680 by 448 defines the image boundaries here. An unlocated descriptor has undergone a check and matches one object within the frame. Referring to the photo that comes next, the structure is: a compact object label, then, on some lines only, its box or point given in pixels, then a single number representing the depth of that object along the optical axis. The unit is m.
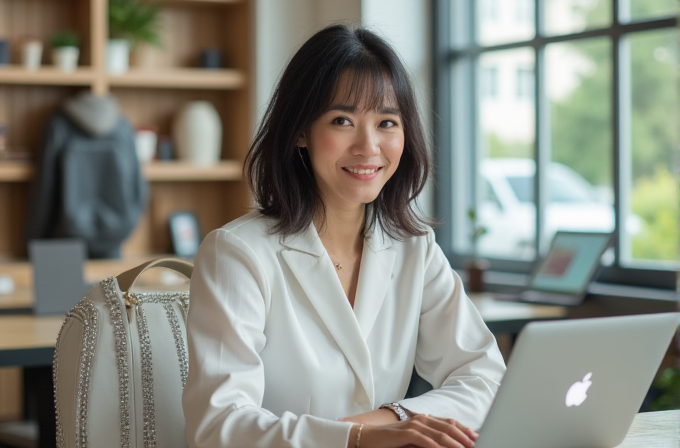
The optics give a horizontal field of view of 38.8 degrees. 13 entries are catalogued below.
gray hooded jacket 4.49
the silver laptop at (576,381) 1.22
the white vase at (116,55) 4.70
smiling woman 1.48
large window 3.60
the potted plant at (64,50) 4.56
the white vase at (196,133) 4.94
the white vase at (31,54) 4.51
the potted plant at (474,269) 4.04
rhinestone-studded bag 1.59
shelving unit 4.63
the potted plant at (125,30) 4.70
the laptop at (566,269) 3.57
